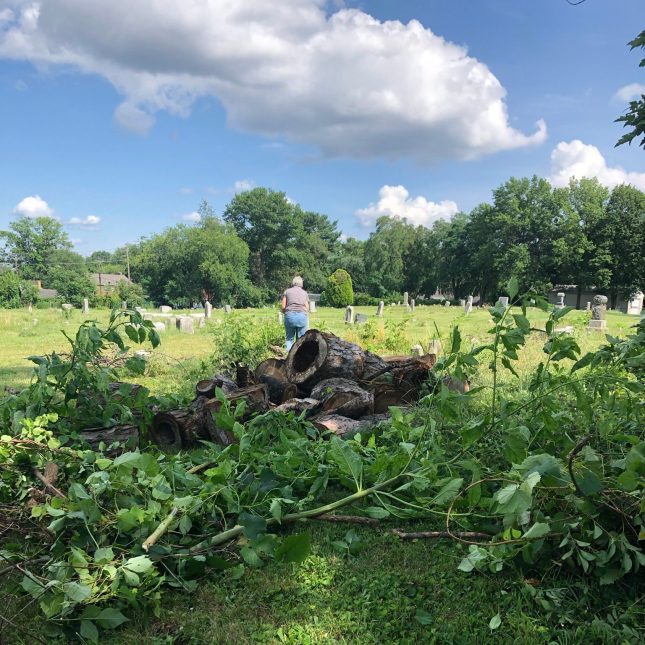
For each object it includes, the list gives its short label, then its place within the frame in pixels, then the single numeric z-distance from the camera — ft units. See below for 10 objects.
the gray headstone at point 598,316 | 53.42
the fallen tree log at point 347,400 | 15.87
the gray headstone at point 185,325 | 56.18
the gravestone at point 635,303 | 151.43
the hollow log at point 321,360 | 18.37
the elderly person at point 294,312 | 30.76
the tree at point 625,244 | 151.53
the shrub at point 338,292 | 150.71
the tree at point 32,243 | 251.19
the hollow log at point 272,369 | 19.22
